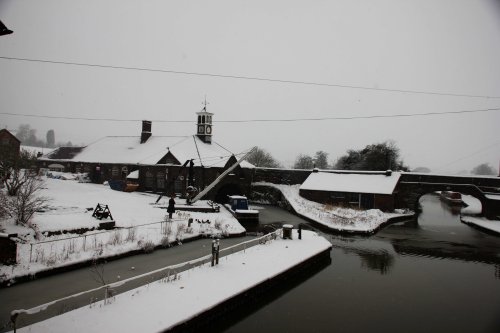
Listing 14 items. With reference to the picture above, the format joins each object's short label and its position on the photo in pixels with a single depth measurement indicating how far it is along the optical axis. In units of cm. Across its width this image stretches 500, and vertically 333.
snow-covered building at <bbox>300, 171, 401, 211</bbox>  3406
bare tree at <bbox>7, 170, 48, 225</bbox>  1480
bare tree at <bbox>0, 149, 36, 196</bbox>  1806
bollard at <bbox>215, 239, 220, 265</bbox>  1260
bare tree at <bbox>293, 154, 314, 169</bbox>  8212
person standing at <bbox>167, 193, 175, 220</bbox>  2169
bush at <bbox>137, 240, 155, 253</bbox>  1555
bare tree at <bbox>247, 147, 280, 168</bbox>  7494
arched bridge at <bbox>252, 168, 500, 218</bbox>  3222
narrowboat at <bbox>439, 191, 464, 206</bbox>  5156
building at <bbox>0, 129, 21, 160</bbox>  2044
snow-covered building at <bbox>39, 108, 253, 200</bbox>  3569
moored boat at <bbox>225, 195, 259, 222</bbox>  2759
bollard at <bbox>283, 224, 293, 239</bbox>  1834
